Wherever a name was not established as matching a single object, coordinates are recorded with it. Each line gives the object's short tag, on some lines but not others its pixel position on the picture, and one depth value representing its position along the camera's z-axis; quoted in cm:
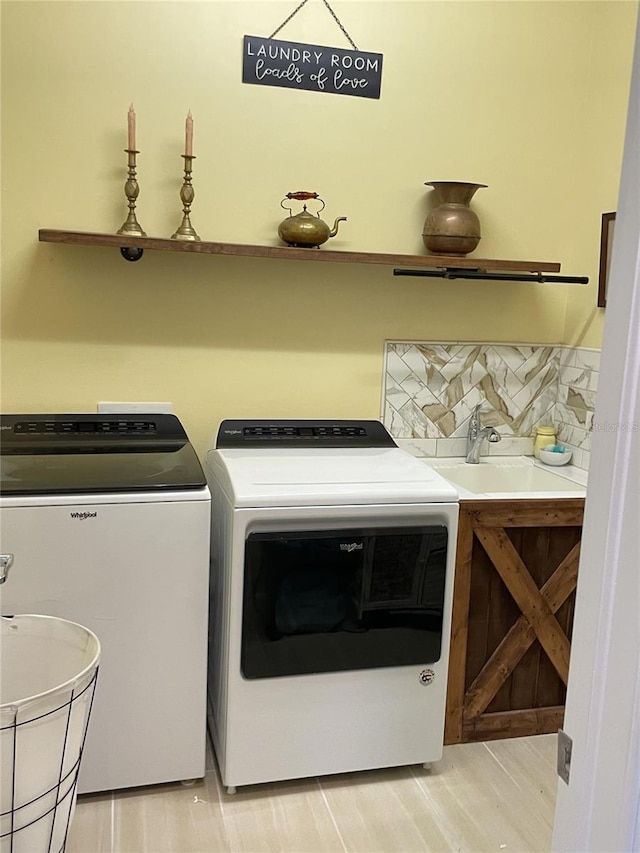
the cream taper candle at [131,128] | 245
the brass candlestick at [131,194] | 251
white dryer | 221
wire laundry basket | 137
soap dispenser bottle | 309
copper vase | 276
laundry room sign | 263
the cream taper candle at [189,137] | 249
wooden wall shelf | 241
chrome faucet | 300
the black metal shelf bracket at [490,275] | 280
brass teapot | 262
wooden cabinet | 250
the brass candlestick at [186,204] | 256
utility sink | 295
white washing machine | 205
